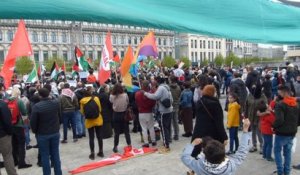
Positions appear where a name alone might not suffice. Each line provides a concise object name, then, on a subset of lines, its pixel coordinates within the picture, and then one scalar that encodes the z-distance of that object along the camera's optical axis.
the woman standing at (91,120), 7.29
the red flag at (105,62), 9.21
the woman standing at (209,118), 4.48
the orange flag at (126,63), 8.62
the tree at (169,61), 66.97
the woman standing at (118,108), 7.68
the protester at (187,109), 8.96
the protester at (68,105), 8.87
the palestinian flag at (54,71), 15.35
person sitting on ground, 2.84
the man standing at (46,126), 5.58
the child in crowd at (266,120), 6.15
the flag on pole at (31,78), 10.80
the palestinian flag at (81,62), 13.94
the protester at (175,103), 8.67
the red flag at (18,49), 5.08
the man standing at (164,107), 7.47
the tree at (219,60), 76.83
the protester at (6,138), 5.39
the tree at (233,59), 74.36
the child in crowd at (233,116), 6.79
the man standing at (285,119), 5.16
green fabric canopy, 1.67
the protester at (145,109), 7.70
